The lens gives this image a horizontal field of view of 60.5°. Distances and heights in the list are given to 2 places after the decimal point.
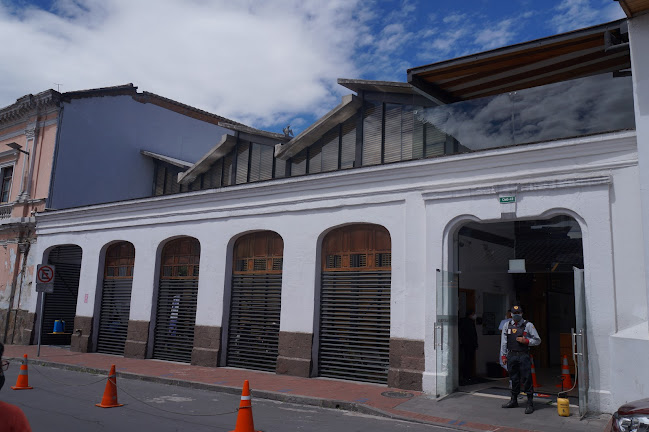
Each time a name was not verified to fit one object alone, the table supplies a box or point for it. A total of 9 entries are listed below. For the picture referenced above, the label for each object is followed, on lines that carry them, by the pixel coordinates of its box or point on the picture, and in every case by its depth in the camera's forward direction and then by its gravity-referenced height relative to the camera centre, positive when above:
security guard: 9.76 -0.30
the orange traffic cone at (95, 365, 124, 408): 10.05 -1.41
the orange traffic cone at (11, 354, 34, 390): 11.67 -1.41
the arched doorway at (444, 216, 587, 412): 10.46 +1.05
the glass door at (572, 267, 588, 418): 9.14 -0.12
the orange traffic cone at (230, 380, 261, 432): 7.77 -1.29
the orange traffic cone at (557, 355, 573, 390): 11.98 -0.83
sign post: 16.88 +1.03
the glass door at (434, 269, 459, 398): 10.81 -0.14
